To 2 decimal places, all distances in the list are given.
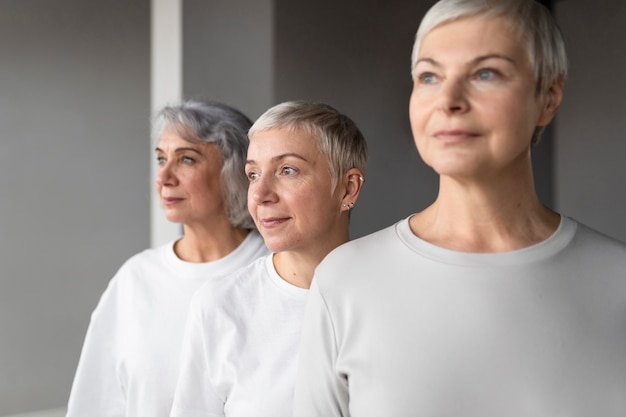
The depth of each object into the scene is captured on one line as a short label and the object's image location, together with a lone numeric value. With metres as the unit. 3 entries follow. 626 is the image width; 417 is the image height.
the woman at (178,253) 2.28
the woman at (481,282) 1.16
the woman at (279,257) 1.74
